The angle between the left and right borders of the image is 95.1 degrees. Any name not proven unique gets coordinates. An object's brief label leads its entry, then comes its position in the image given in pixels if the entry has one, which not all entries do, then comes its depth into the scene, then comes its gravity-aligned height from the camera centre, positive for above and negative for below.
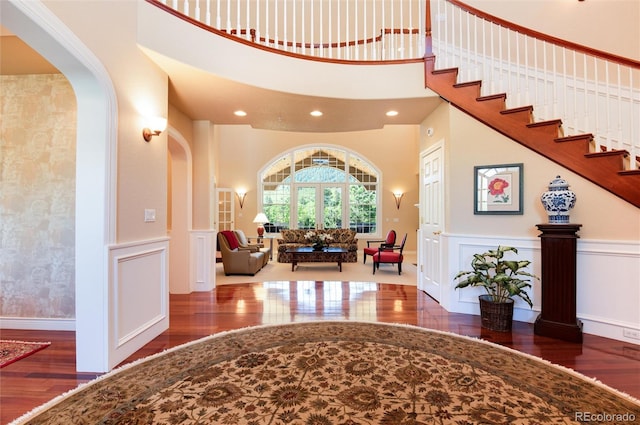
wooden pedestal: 2.84 -0.71
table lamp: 8.97 -0.15
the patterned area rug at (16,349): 2.38 -1.16
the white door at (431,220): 4.13 -0.10
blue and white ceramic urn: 2.90 +0.12
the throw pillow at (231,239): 6.14 -0.52
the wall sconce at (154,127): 2.78 +0.85
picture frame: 3.32 +0.28
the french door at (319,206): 10.01 +0.27
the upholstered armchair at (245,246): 6.73 -0.75
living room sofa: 7.93 -0.69
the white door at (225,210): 9.14 +0.14
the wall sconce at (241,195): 9.95 +0.66
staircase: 2.83 +0.84
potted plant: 3.03 -0.77
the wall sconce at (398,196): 9.85 +0.57
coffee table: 6.62 -0.95
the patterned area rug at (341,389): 1.71 -1.18
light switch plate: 2.76 +0.00
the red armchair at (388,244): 7.04 -0.74
